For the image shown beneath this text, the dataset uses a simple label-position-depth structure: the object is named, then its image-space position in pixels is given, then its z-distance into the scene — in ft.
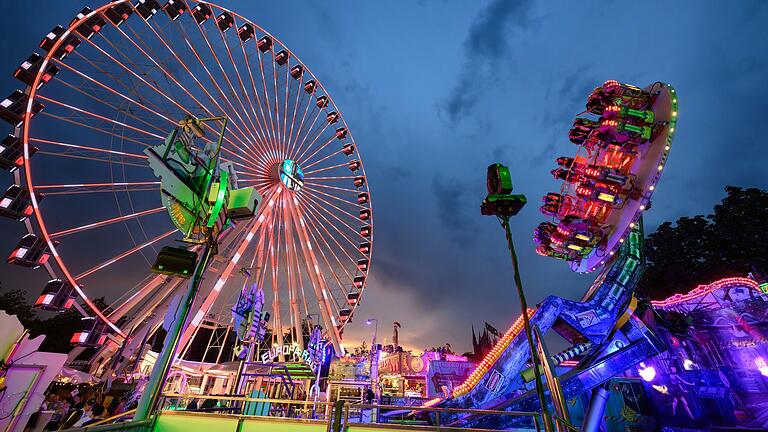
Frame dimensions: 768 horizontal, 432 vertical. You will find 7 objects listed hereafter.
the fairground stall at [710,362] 49.65
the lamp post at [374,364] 58.95
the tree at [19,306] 143.13
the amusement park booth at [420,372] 84.69
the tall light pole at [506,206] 12.85
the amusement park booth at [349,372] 58.44
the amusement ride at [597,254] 30.63
